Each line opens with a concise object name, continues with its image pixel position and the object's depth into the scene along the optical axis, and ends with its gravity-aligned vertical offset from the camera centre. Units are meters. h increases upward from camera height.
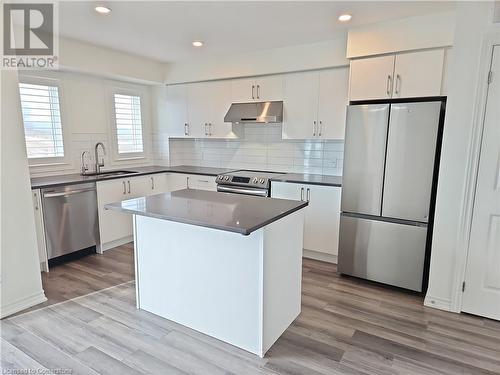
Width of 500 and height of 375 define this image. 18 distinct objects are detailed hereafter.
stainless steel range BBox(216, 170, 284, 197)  3.69 -0.49
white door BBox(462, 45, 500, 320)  2.30 -0.64
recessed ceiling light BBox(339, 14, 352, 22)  2.71 +1.12
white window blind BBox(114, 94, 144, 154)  4.48 +0.27
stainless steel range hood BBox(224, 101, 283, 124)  3.75 +0.38
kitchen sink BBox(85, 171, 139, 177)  3.96 -0.43
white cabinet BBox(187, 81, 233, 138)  4.25 +0.48
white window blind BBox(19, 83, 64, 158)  3.43 +0.23
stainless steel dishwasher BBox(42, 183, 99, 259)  3.23 -0.85
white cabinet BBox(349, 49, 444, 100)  2.68 +0.63
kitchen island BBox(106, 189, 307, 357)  1.95 -0.84
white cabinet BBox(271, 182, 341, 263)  3.36 -0.78
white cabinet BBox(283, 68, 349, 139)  3.44 +0.46
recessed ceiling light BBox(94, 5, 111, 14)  2.52 +1.09
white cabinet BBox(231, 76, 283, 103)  3.82 +0.69
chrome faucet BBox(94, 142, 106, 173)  4.08 -0.25
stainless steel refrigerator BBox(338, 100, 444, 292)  2.62 -0.39
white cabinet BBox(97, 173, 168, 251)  3.73 -0.72
